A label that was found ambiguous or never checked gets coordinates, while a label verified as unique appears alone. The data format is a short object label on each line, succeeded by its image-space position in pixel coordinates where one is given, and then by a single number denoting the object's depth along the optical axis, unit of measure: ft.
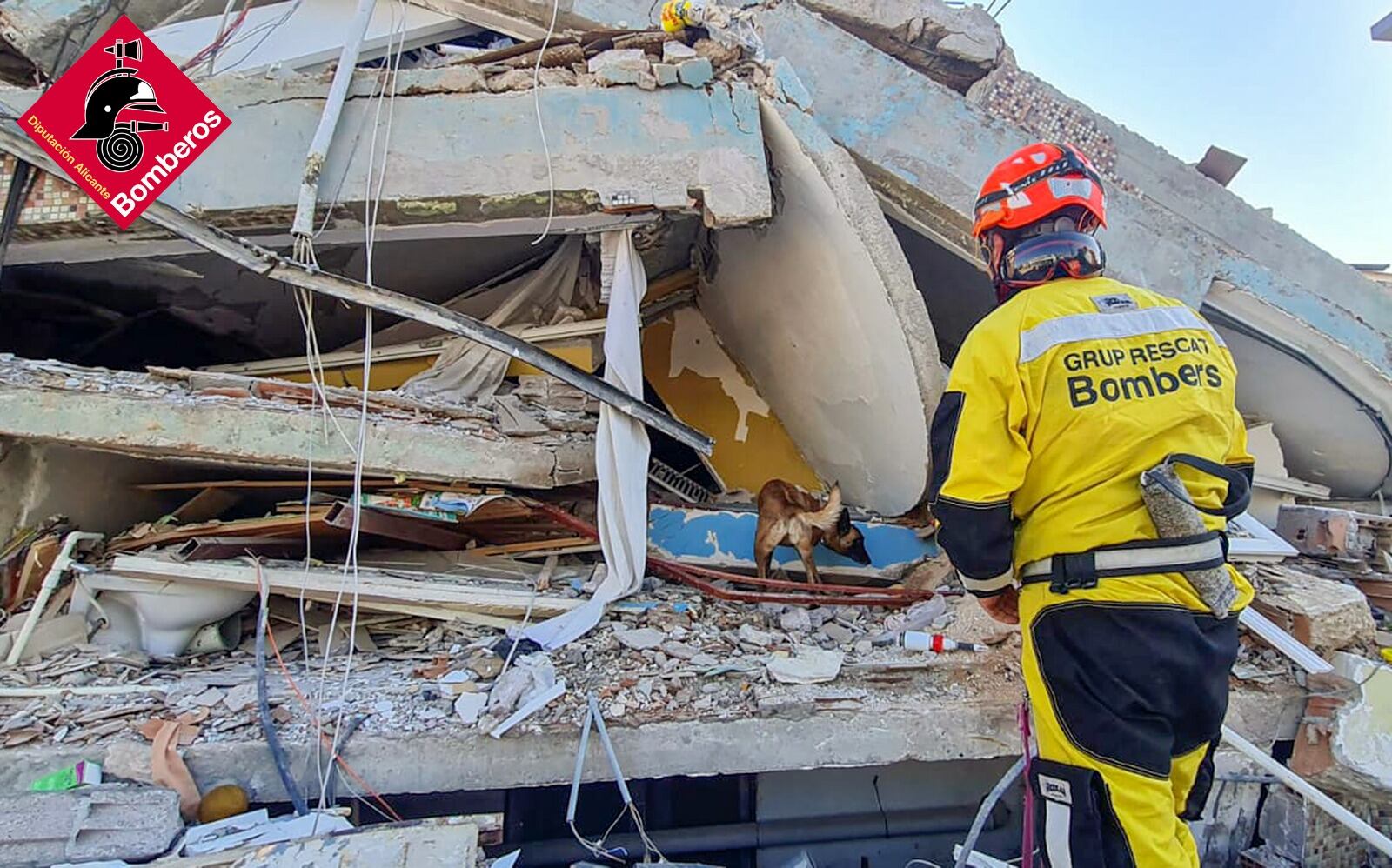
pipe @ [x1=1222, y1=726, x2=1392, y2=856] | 7.80
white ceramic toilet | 11.09
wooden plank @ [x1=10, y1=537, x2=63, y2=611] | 11.48
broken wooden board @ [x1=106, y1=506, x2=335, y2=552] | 11.86
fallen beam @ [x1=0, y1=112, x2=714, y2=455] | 10.78
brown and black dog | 12.69
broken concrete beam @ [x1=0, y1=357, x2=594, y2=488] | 10.47
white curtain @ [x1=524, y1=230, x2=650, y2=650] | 11.09
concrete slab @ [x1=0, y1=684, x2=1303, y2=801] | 8.32
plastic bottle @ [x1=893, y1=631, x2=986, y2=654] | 10.05
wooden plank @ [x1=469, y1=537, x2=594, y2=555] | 13.01
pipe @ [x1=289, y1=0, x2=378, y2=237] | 11.00
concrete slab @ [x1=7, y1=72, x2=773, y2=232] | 11.43
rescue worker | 5.94
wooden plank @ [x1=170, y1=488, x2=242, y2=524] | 13.62
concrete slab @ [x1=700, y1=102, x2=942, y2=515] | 11.86
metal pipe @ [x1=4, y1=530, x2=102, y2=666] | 10.28
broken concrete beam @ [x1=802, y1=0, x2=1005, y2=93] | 16.79
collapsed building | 9.02
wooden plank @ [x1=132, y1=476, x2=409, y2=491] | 12.49
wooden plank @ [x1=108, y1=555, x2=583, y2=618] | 10.87
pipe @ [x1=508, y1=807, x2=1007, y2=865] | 11.21
